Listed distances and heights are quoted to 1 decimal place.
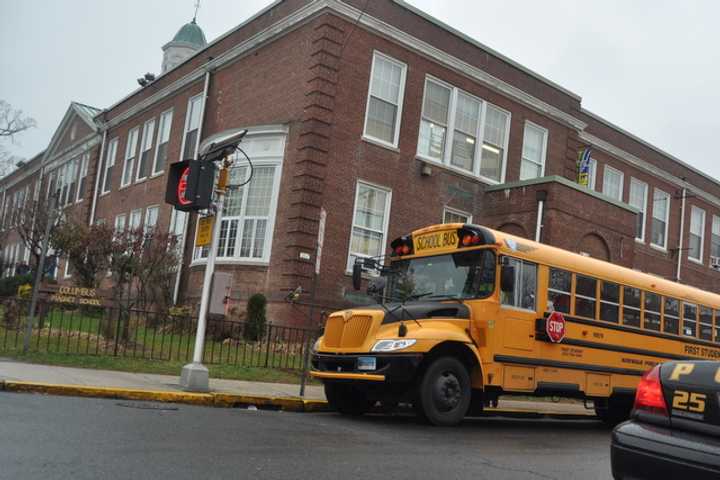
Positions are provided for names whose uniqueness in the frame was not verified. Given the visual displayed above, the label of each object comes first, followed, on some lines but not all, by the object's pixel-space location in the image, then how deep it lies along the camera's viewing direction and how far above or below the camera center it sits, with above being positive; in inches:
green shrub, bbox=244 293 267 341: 705.9 +6.5
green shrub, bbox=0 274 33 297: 1267.2 +5.6
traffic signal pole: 404.5 -7.1
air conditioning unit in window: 1356.9 +197.2
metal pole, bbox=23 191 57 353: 484.7 -5.5
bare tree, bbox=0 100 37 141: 1819.6 +391.6
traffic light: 420.5 +71.5
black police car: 156.3 -14.9
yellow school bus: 374.0 +7.7
